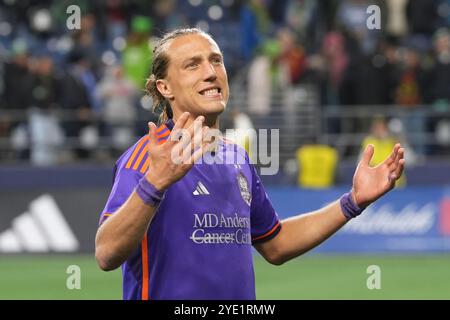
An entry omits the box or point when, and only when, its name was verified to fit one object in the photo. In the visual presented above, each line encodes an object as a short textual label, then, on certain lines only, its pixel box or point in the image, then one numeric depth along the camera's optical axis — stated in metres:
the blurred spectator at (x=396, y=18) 22.86
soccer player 4.74
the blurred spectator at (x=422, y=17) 23.27
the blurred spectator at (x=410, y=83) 21.08
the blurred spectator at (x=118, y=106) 20.34
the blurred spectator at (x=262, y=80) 20.31
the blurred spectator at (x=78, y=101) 20.59
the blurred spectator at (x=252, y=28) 21.23
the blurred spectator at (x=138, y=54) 20.14
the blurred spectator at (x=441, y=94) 20.59
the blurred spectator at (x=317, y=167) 19.80
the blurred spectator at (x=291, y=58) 21.10
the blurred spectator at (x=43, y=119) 20.41
